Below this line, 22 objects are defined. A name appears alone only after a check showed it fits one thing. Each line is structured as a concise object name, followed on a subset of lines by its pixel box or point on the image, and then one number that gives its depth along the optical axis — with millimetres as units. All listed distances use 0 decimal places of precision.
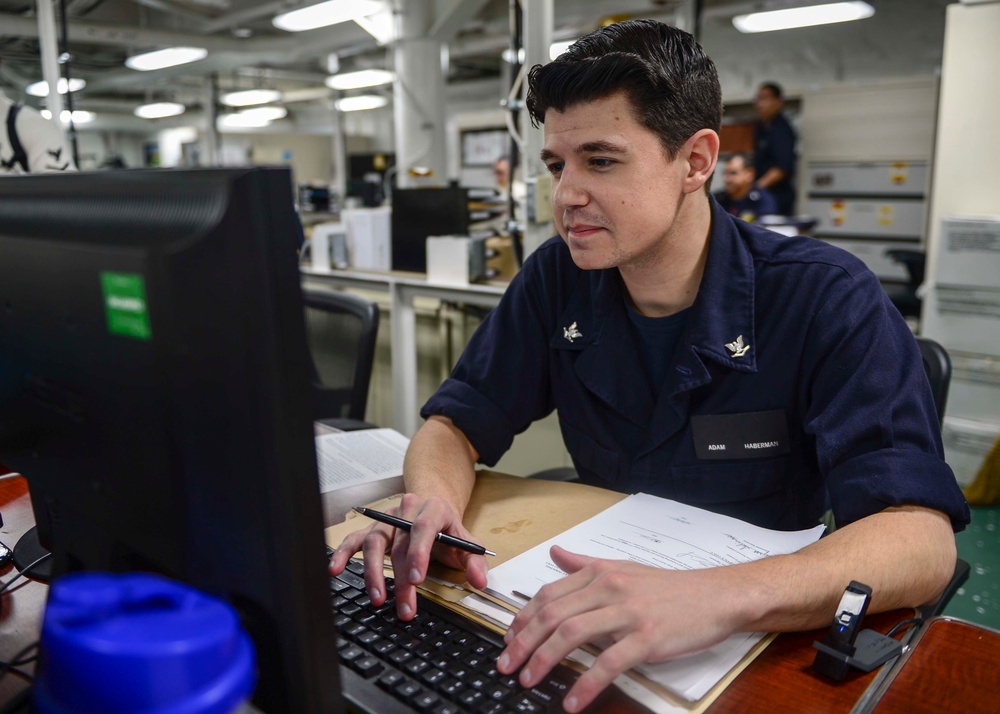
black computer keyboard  569
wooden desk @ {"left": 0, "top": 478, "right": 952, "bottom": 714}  600
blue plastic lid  307
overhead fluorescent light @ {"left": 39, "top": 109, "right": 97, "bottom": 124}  11062
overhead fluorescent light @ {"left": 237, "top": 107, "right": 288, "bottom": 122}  10789
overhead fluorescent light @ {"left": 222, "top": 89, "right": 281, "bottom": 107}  8914
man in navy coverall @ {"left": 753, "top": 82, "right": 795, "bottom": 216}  5539
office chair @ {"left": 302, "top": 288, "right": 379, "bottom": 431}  1728
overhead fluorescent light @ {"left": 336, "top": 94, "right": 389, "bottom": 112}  9078
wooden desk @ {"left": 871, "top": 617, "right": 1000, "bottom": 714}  613
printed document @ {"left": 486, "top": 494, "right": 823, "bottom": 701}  749
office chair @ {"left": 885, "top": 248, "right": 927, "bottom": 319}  3848
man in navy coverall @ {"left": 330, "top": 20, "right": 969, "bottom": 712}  808
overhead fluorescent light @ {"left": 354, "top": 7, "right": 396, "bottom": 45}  4311
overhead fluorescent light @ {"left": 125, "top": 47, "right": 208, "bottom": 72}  6523
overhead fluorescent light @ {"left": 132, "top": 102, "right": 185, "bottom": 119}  10862
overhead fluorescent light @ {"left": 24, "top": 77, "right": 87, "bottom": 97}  8046
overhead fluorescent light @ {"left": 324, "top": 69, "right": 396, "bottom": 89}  6859
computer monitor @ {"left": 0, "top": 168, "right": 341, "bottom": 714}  407
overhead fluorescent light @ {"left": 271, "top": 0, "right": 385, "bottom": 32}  4477
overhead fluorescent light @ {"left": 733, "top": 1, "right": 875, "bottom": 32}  5078
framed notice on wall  8656
